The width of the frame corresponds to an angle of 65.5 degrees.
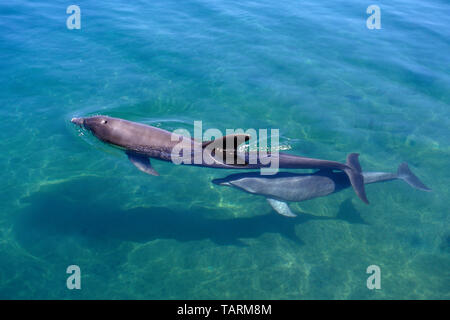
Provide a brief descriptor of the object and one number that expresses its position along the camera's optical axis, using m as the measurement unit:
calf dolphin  9.70
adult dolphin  8.73
